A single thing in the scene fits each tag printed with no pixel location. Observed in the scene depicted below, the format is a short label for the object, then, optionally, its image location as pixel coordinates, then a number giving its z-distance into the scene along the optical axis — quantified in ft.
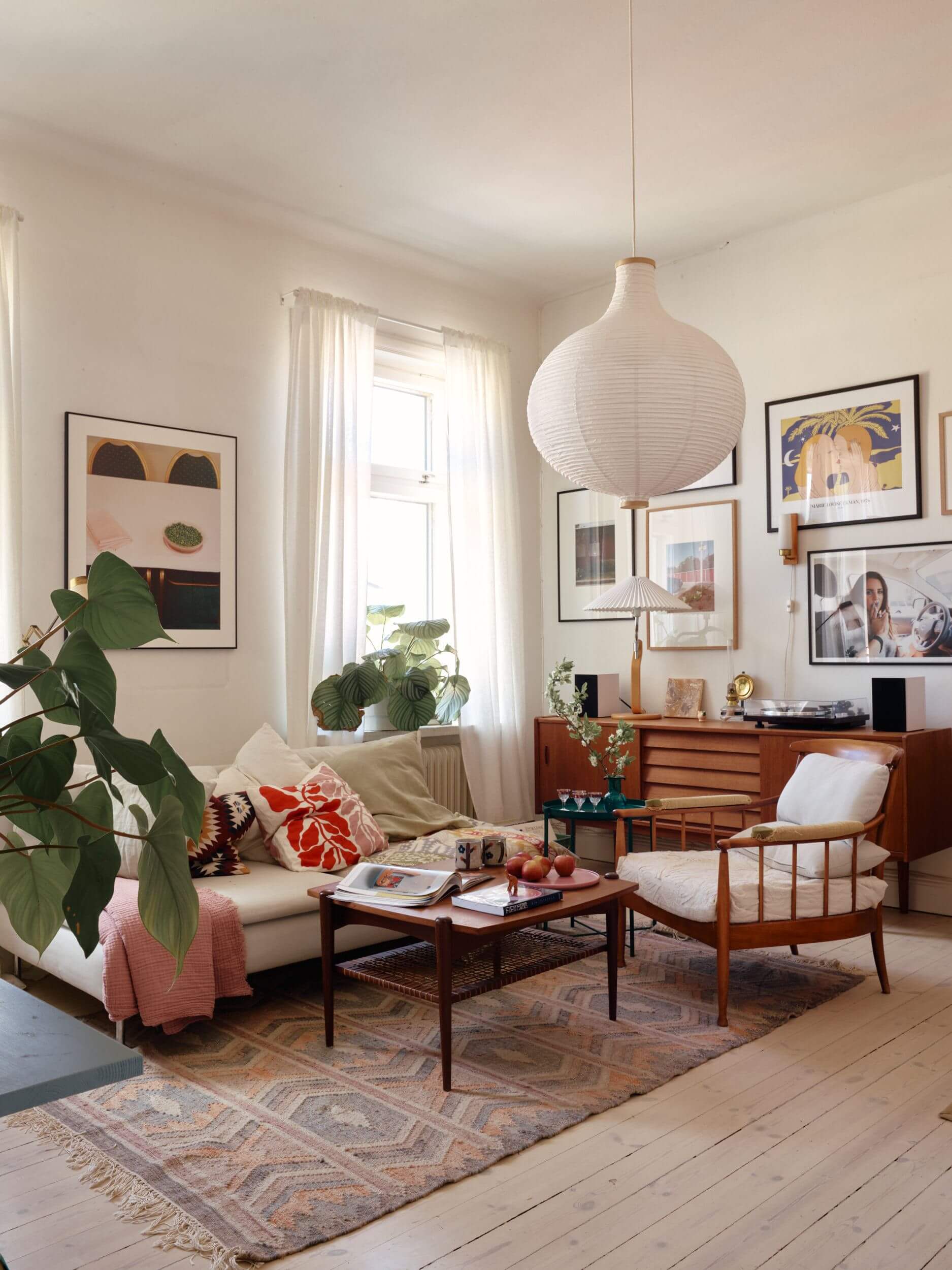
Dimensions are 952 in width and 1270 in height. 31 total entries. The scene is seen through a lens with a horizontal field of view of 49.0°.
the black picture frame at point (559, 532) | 20.51
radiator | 18.44
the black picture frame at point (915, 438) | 15.74
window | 18.47
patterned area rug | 7.52
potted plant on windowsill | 16.19
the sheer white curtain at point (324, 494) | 16.30
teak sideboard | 14.35
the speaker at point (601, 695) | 18.35
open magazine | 10.11
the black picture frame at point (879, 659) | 15.55
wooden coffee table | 9.33
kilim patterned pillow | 12.41
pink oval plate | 10.75
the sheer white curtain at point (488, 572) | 18.89
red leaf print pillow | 13.12
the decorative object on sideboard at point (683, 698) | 18.03
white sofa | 10.91
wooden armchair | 11.07
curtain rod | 16.70
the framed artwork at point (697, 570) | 17.89
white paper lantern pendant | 9.47
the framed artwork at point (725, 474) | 17.93
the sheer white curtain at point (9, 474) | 13.24
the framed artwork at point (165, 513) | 14.32
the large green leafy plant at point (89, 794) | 3.00
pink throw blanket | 9.96
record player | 15.30
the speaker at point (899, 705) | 14.57
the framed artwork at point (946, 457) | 15.42
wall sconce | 16.81
